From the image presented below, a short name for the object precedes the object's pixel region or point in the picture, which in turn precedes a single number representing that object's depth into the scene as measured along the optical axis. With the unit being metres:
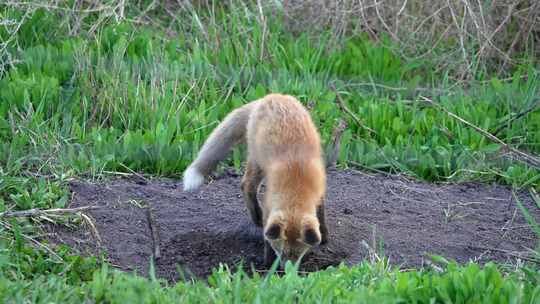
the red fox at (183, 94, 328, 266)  12.16
